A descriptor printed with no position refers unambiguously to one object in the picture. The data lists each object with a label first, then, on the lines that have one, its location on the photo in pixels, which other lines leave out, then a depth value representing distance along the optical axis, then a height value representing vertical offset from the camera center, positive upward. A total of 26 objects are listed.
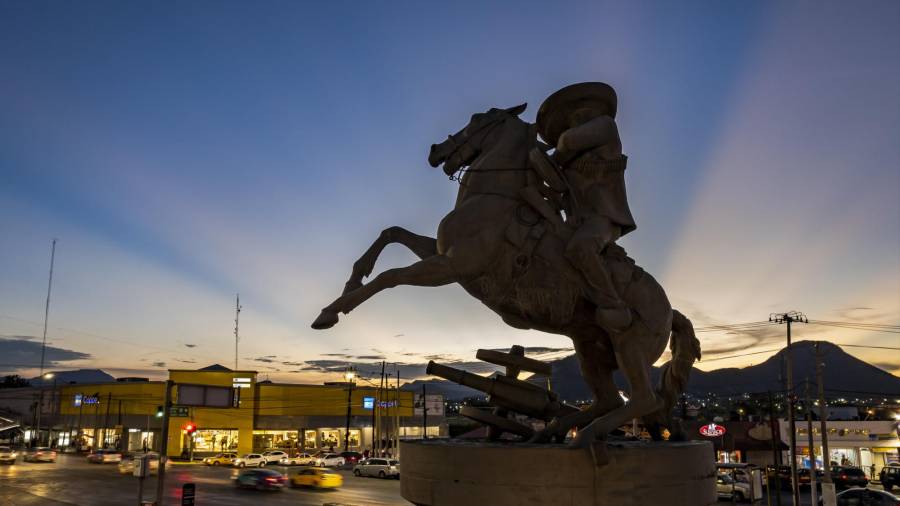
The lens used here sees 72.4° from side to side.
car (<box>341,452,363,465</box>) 43.04 -6.36
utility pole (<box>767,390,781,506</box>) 20.77 -3.72
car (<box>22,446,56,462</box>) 41.31 -6.27
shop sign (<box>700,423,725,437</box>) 29.97 -2.83
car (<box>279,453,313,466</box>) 40.47 -6.19
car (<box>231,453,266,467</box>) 38.84 -6.00
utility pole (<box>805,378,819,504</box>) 21.45 -3.55
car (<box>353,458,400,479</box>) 33.31 -5.51
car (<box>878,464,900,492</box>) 29.81 -4.92
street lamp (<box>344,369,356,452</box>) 40.66 -0.59
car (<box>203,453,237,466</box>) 41.88 -6.44
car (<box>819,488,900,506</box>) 19.58 -3.93
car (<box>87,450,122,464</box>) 42.00 -6.43
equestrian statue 5.44 +1.04
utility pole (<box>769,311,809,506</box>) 20.53 -1.46
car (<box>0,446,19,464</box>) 40.74 -6.22
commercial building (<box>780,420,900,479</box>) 37.47 -4.22
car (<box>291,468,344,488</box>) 26.92 -4.91
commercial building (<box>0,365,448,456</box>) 49.97 -4.54
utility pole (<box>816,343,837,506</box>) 18.20 -2.95
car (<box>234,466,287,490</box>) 26.23 -4.85
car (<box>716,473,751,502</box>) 25.02 -4.69
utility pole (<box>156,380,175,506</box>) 14.60 -1.87
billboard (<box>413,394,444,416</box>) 54.47 -3.19
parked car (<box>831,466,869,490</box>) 28.97 -4.82
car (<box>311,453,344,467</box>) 40.31 -6.15
